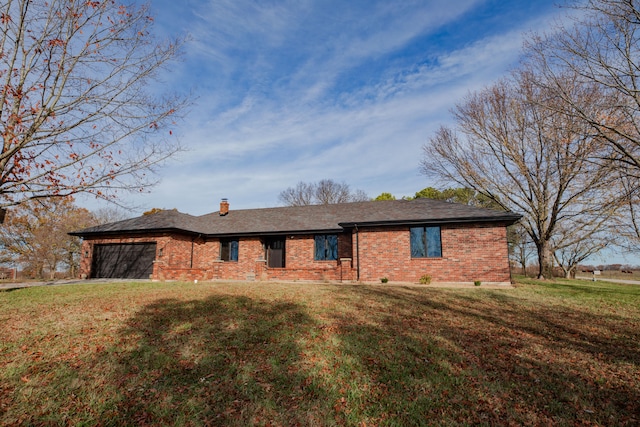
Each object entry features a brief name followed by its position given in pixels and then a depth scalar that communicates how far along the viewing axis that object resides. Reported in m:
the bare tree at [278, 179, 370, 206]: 47.41
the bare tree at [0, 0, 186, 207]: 7.46
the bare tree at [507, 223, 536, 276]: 30.86
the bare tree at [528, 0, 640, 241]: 8.91
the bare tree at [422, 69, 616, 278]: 18.25
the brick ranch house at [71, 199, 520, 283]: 15.37
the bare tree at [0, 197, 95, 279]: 25.92
